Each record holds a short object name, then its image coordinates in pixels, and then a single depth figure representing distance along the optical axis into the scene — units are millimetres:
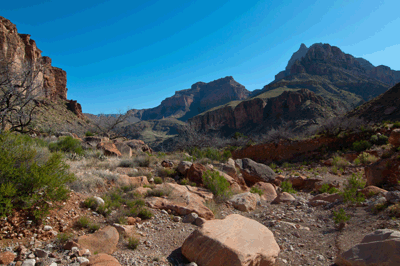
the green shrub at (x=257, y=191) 8015
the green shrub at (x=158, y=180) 7034
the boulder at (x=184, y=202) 5168
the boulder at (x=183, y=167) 7942
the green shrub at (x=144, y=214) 4598
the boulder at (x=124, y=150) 10625
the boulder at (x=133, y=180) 6211
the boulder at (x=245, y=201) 6395
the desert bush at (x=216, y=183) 6520
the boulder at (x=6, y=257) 2527
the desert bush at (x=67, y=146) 8788
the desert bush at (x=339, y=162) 13094
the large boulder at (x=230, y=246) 3074
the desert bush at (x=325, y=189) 8011
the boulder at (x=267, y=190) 8165
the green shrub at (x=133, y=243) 3477
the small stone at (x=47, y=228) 3318
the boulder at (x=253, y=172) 10039
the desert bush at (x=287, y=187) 9142
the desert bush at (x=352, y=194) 5496
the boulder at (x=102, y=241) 3207
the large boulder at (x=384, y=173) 7012
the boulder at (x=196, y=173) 7551
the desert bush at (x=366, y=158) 12232
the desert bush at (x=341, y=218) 4520
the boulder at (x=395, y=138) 8555
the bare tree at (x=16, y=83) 9125
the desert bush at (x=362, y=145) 15194
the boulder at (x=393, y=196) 4681
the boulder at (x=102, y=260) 2779
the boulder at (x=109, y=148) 9805
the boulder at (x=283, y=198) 7278
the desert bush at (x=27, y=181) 3328
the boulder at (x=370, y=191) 6129
